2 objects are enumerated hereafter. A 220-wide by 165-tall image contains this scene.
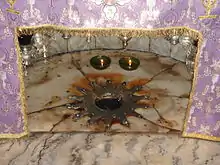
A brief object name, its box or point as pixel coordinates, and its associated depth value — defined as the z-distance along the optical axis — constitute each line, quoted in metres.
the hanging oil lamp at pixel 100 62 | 2.95
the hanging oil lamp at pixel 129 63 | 2.95
